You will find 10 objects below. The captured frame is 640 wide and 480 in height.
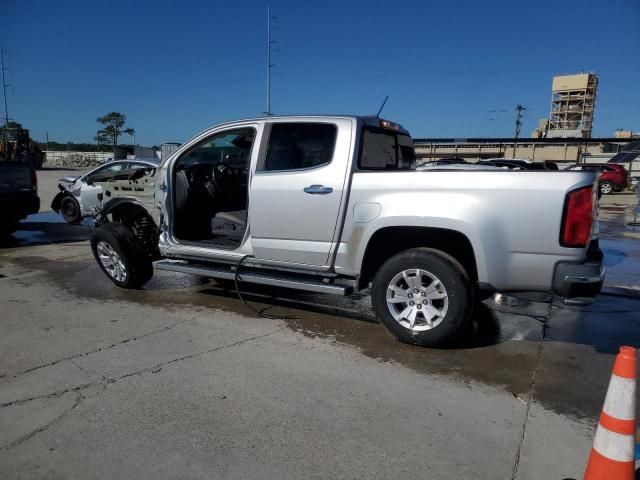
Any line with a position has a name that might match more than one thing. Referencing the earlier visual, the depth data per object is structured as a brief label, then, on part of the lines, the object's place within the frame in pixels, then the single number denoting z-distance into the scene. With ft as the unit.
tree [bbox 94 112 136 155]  274.16
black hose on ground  16.30
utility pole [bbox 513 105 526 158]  239.91
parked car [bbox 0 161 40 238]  31.07
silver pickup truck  12.10
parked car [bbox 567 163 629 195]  81.10
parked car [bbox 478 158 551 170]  64.24
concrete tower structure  347.97
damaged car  39.09
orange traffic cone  7.16
